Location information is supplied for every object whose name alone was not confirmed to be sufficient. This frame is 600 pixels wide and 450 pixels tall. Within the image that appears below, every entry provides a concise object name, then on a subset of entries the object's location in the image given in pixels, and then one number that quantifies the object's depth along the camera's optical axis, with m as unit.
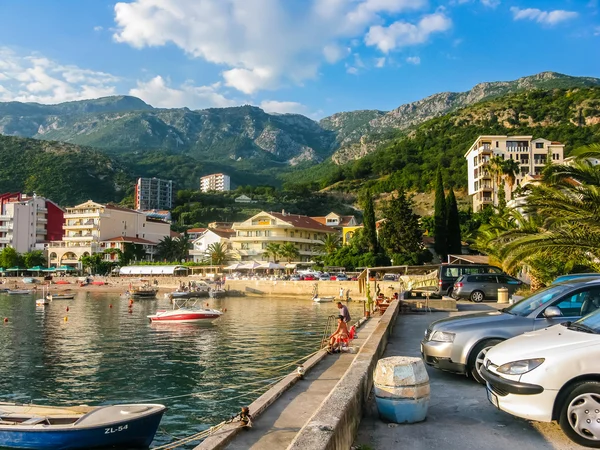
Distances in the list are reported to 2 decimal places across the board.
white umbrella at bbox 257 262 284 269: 78.94
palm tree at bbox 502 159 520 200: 80.38
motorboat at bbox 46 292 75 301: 63.70
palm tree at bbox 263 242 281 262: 90.04
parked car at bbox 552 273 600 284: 9.60
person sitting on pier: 15.93
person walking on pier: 17.16
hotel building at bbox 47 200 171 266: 102.00
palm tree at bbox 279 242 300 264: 89.25
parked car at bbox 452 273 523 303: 27.78
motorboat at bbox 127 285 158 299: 68.06
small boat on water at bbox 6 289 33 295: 76.31
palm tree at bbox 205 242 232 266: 92.88
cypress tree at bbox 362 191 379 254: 68.69
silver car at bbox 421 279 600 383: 8.51
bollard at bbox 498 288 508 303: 26.03
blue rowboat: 10.63
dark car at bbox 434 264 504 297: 31.14
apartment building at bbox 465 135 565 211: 93.88
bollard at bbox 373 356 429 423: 6.56
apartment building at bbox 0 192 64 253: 107.00
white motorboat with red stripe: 35.78
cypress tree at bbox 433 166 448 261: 65.56
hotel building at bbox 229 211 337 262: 92.50
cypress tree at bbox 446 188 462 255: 65.50
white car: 5.46
